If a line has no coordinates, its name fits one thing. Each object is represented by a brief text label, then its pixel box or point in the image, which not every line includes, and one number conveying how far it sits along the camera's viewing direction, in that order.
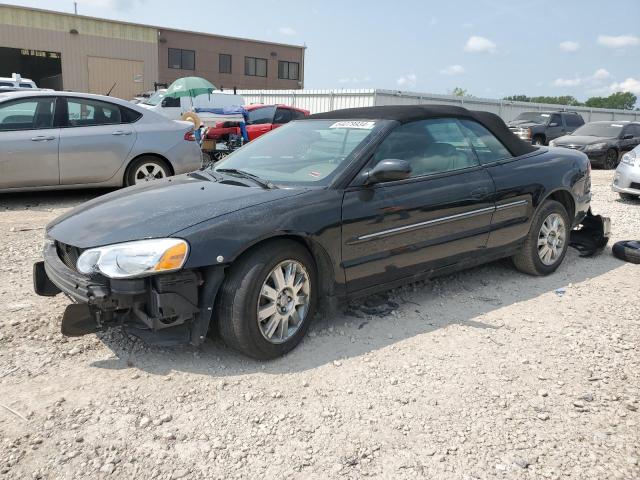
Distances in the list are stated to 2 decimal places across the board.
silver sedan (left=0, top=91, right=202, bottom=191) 7.13
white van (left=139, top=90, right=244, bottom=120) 17.68
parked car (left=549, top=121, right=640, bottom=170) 15.65
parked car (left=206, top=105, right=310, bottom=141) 14.28
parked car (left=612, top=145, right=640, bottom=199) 9.33
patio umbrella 15.45
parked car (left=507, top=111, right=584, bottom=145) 20.64
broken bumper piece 5.79
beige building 34.41
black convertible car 2.99
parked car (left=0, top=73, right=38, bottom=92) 15.05
